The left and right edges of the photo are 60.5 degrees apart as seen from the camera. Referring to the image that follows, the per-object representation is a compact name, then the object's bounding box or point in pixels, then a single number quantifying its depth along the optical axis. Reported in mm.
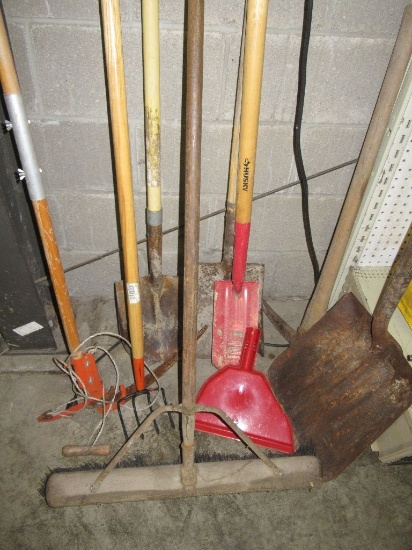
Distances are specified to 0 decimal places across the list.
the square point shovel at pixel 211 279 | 1517
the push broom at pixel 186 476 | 942
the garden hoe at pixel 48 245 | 825
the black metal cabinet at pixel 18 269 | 1205
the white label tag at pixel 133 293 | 1146
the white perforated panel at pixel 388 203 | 1143
